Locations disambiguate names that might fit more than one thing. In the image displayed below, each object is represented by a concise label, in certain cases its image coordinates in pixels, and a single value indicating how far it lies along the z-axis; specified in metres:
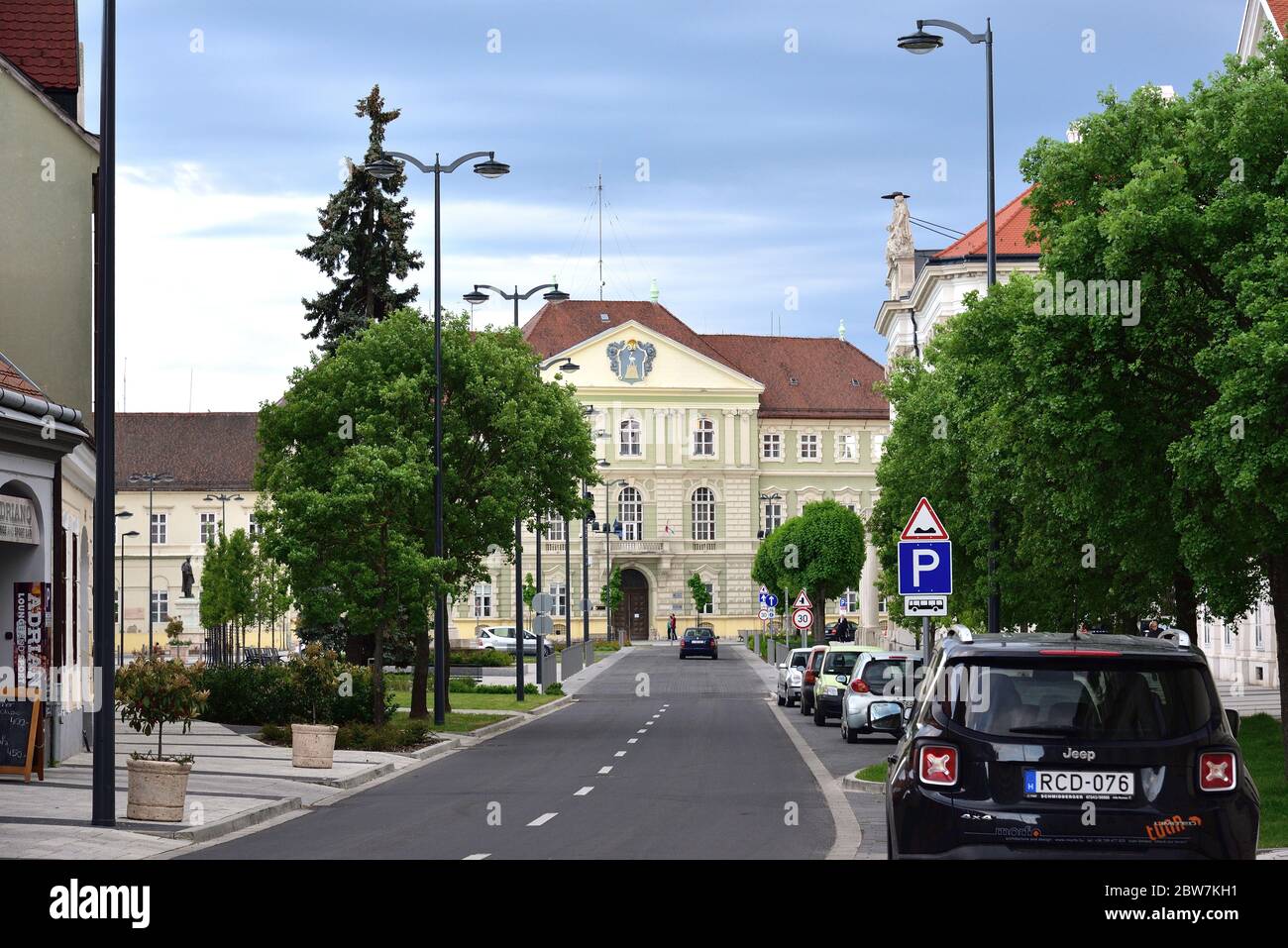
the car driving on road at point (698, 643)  87.75
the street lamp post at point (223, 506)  104.35
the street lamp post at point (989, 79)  25.52
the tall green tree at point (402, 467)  33.28
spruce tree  52.06
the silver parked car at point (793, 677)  47.06
